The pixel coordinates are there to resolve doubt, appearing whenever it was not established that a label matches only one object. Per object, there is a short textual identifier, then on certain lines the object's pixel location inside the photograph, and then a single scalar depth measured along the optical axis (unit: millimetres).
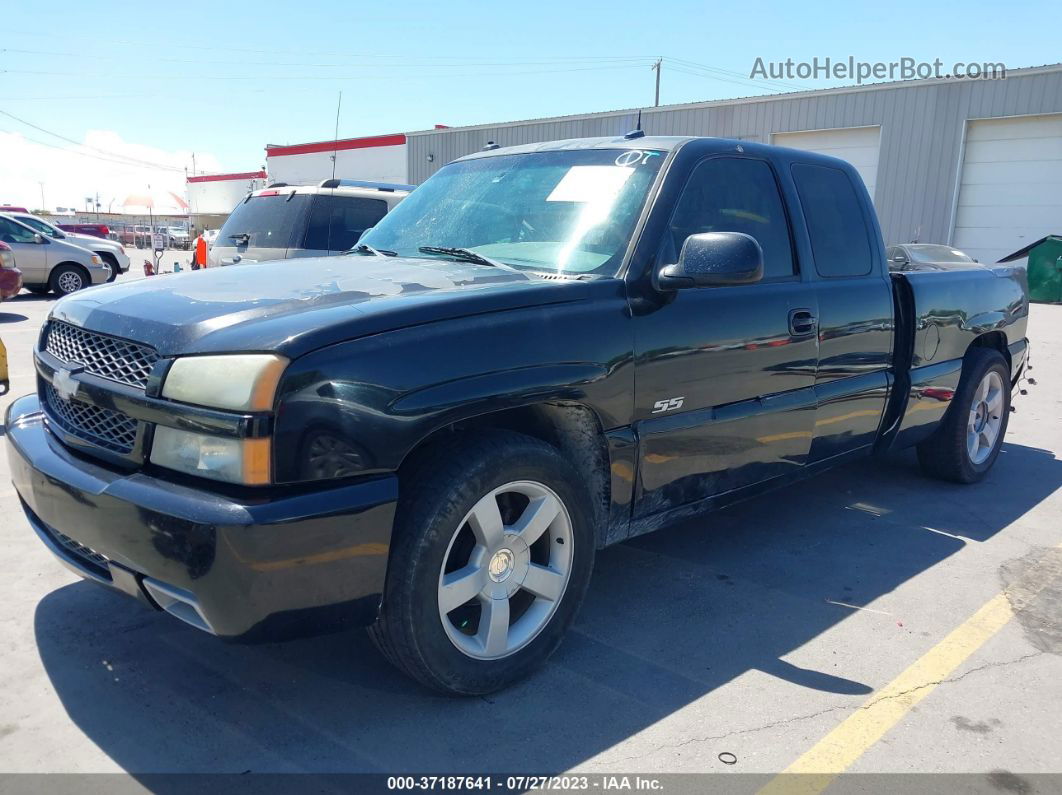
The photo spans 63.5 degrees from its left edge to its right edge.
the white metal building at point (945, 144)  22953
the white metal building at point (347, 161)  39625
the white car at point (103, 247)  17344
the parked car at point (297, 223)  8914
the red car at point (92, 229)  41269
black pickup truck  2332
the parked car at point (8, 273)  11695
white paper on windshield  3482
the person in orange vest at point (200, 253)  11133
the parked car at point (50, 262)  15241
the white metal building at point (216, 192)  56031
